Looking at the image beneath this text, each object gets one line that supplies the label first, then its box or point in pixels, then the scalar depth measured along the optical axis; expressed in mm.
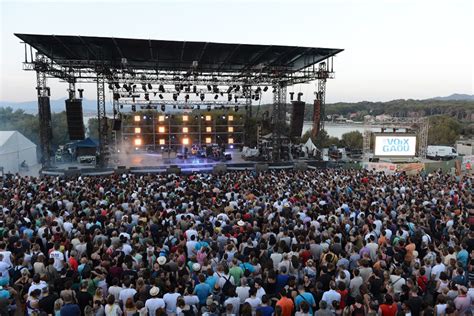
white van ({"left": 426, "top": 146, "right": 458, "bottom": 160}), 37312
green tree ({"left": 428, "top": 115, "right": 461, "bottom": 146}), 53281
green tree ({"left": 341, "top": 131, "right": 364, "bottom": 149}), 55031
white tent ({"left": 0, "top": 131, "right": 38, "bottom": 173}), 24484
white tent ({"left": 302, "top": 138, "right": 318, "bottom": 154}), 28766
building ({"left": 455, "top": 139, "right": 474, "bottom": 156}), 35156
